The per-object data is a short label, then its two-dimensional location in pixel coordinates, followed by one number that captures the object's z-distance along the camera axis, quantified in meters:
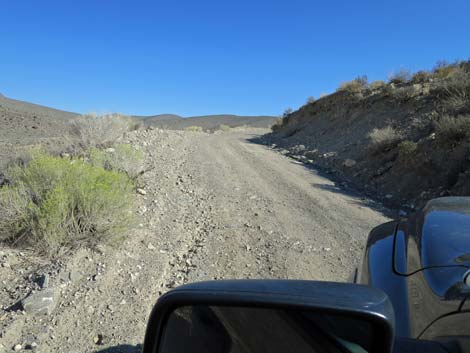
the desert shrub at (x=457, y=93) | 11.08
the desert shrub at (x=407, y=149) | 9.81
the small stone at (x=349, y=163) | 11.85
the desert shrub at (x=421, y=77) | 17.82
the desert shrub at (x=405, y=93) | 15.20
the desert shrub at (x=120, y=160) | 7.59
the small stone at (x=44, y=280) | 3.96
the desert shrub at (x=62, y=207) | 4.71
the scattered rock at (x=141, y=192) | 7.29
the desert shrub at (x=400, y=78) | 19.55
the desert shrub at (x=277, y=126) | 31.73
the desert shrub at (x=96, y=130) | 10.82
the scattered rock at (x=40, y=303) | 3.64
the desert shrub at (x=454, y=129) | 9.07
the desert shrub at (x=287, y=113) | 32.94
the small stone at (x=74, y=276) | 4.17
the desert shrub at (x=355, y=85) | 22.51
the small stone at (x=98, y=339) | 3.38
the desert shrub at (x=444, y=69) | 16.72
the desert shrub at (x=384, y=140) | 11.42
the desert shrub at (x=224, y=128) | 38.69
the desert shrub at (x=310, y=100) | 28.47
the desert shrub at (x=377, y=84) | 20.97
